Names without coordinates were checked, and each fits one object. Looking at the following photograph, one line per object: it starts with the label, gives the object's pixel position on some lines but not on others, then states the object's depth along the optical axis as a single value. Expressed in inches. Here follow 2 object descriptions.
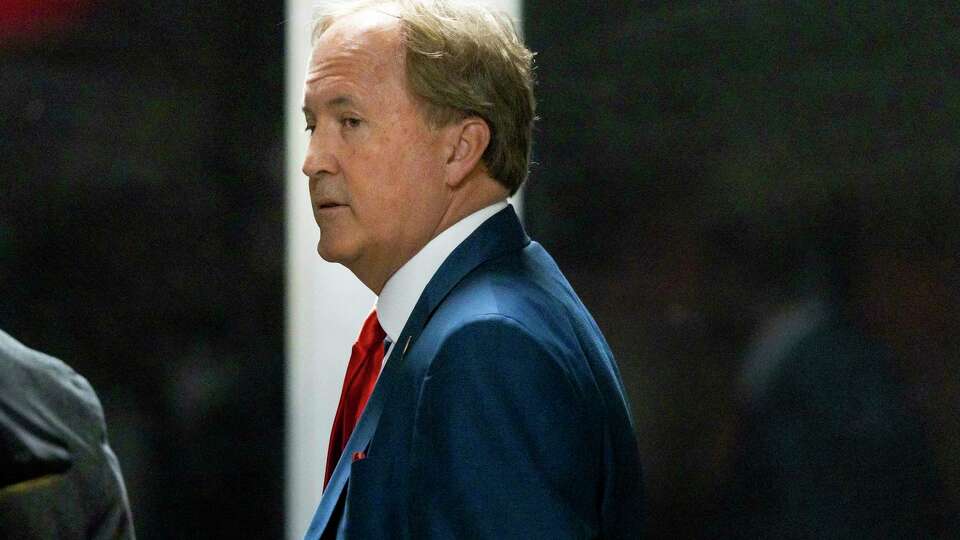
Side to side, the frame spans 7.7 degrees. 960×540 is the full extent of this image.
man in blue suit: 234.5
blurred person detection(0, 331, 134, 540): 260.1
